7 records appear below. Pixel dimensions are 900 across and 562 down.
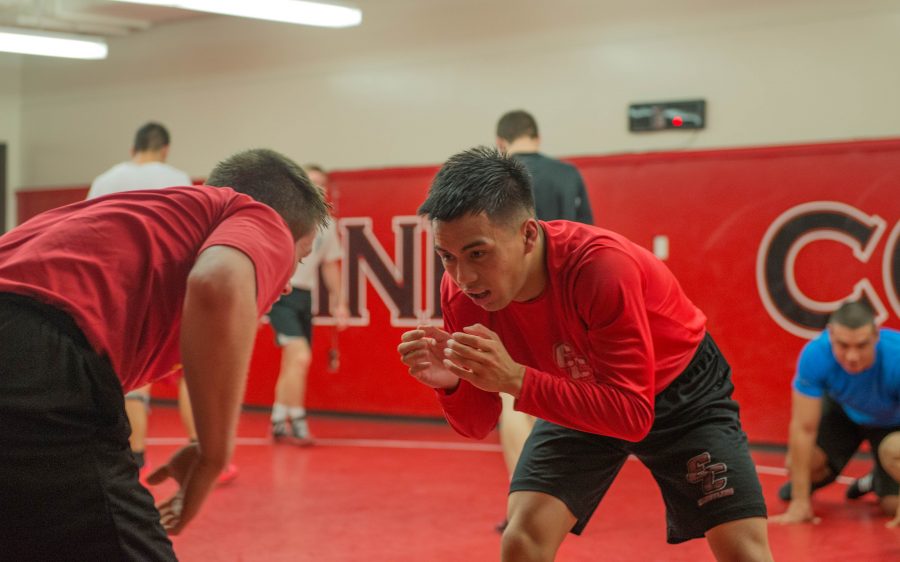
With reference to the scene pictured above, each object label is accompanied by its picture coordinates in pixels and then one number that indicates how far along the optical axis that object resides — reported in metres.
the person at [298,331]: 7.54
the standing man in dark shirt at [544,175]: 5.44
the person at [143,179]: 5.82
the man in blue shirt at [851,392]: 5.17
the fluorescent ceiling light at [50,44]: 9.16
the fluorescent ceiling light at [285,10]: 7.80
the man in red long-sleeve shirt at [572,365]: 2.60
